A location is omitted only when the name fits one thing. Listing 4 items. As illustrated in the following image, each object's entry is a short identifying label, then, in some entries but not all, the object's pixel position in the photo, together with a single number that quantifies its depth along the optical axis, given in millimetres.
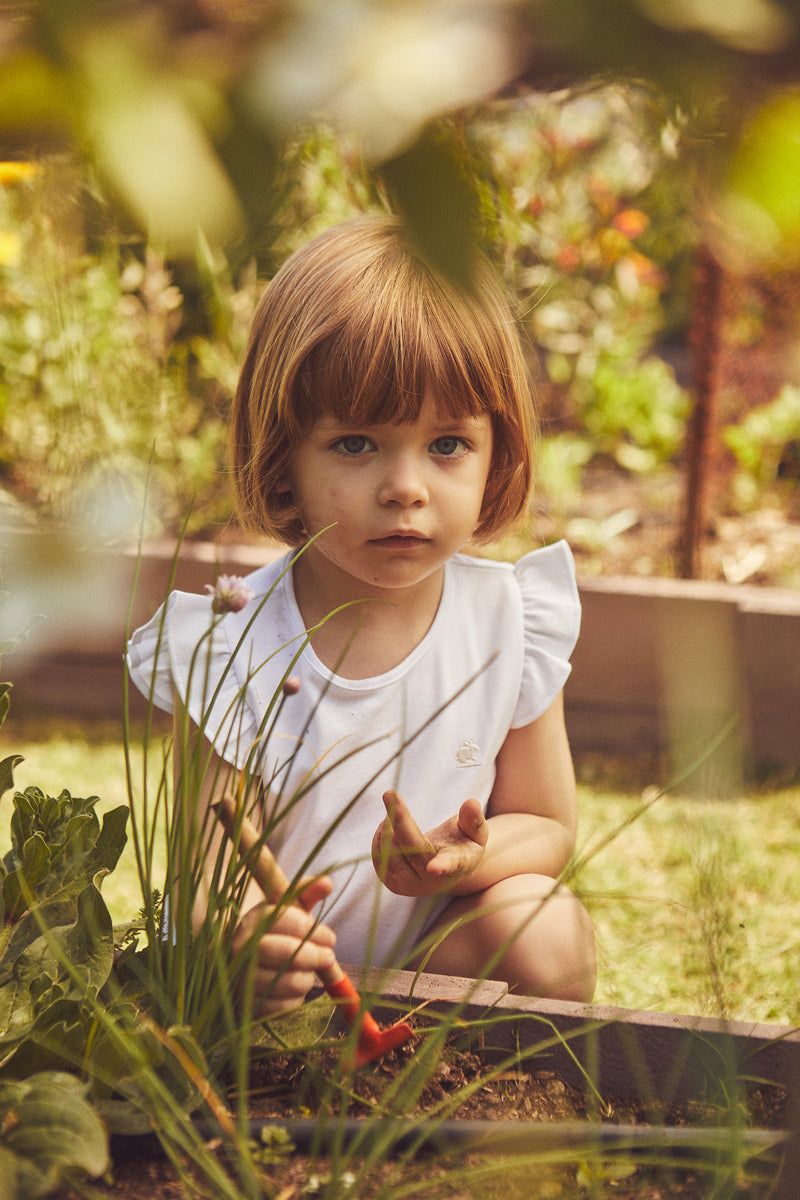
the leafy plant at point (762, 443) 3604
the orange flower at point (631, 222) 4062
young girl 1146
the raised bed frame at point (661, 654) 2486
